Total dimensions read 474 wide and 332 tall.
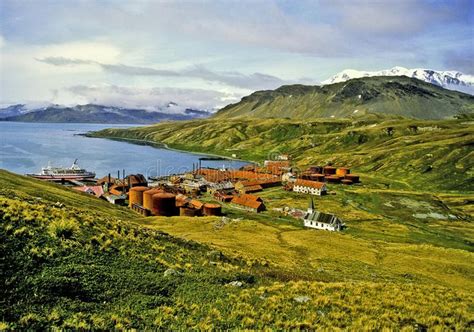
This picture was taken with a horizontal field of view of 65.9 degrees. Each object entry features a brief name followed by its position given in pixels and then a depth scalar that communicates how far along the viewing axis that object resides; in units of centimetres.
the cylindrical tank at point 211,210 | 12012
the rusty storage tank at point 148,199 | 11381
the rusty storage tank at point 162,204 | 11212
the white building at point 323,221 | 10644
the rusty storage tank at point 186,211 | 11700
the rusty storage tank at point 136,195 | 12234
